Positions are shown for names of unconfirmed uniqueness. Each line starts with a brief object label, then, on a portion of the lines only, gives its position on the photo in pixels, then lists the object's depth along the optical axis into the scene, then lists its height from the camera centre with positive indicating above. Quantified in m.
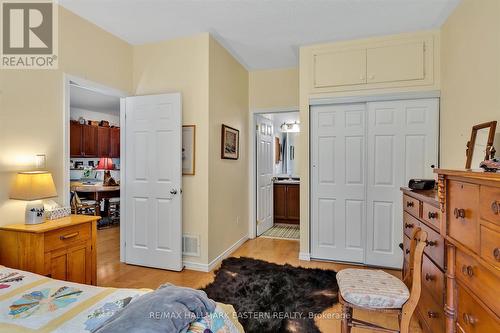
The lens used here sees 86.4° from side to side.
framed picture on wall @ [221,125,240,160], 3.56 +0.29
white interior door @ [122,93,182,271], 3.12 -0.22
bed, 1.03 -0.63
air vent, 3.19 -0.99
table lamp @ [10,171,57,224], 2.06 -0.23
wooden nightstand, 2.00 -0.68
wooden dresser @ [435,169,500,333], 0.97 -0.34
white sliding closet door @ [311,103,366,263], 3.33 -0.22
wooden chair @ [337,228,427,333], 1.41 -0.72
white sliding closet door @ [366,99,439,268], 3.07 +0.06
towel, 0.88 -0.54
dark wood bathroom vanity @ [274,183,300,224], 5.48 -0.81
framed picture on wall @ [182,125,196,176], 3.20 +0.16
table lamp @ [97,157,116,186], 6.07 -0.07
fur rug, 2.09 -1.23
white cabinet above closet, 3.05 +1.23
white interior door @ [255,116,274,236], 4.69 -0.17
